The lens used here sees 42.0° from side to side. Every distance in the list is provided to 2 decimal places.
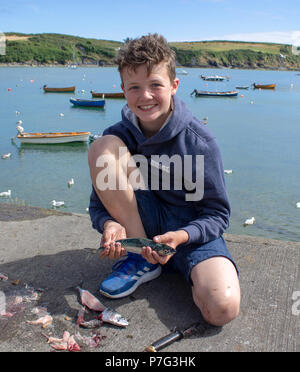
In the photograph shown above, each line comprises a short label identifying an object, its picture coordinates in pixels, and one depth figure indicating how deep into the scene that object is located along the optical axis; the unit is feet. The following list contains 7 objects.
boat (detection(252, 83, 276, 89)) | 201.51
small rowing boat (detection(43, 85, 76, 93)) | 161.38
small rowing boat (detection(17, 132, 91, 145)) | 65.41
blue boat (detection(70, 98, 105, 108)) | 112.68
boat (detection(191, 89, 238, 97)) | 155.12
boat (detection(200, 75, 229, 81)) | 272.35
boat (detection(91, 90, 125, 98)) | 140.03
